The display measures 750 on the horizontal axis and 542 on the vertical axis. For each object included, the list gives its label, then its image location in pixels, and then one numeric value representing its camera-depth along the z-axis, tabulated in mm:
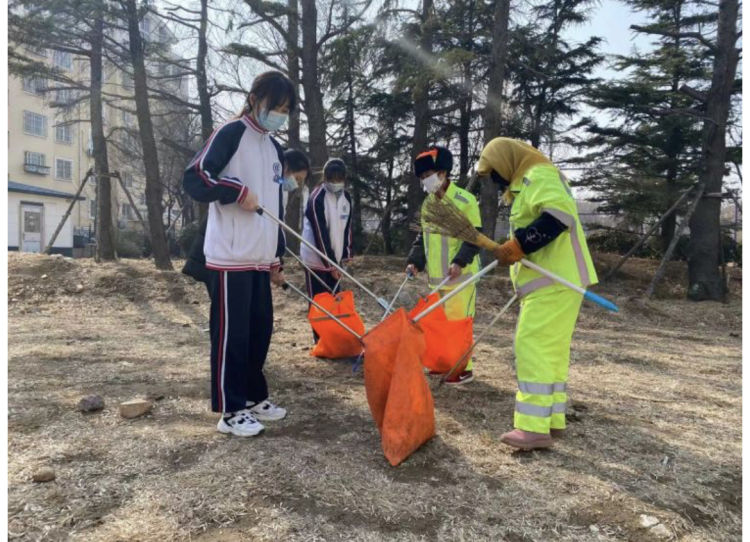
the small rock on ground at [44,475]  2277
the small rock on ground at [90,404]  3152
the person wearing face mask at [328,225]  4750
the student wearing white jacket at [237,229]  2734
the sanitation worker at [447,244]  4066
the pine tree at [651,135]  12820
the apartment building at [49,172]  28297
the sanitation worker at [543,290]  2670
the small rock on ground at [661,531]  1991
